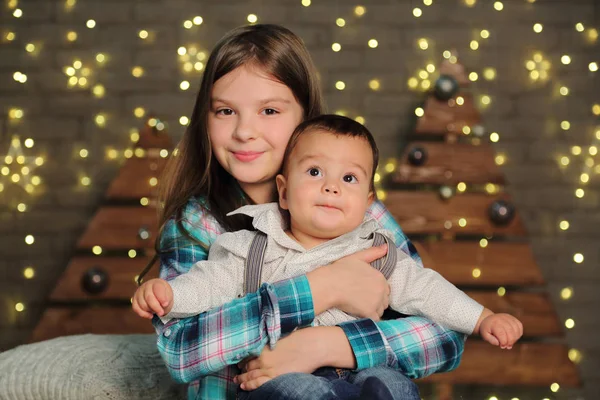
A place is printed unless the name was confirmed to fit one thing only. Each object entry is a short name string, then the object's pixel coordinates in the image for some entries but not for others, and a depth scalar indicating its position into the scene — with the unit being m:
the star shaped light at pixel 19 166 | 3.60
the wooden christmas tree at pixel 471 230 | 3.22
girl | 1.42
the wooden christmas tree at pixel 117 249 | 3.22
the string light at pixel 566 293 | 3.65
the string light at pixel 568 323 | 3.63
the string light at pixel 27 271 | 3.62
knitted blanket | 1.89
